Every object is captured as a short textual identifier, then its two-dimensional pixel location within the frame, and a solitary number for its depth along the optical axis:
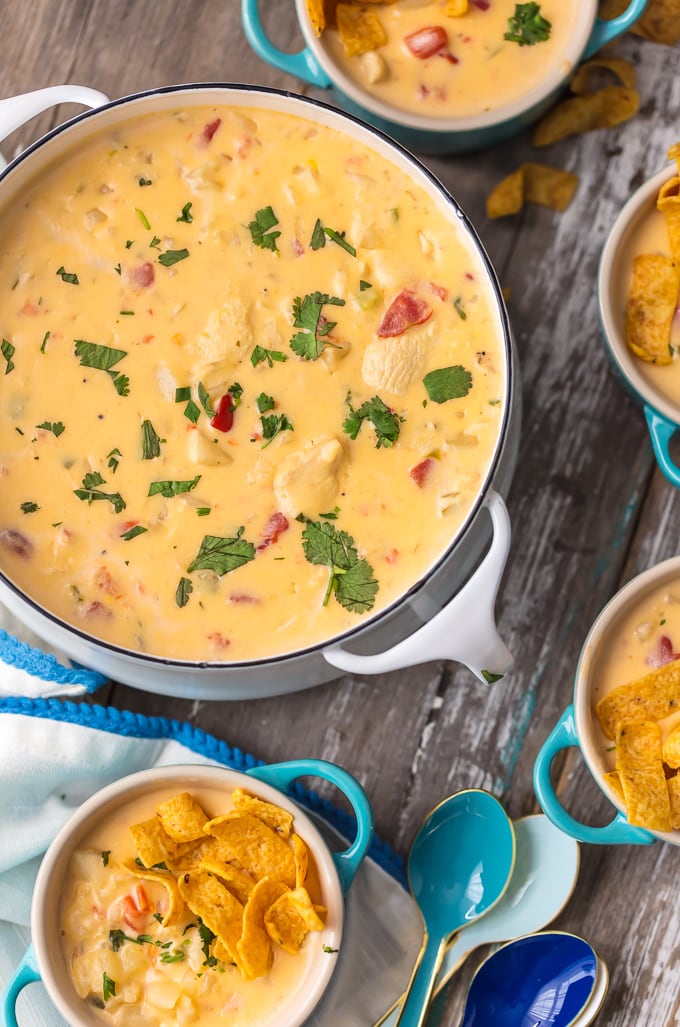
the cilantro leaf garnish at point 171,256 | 1.10
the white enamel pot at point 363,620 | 1.08
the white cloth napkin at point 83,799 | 1.16
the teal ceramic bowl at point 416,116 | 1.15
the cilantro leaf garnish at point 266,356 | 1.10
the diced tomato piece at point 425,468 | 1.10
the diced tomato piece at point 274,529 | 1.10
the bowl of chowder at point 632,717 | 1.13
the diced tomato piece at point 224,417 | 1.10
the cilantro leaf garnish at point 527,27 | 1.16
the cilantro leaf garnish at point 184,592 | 1.10
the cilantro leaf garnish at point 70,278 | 1.11
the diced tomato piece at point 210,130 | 1.11
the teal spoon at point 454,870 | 1.17
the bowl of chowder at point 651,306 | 1.15
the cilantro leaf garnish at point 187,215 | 1.11
